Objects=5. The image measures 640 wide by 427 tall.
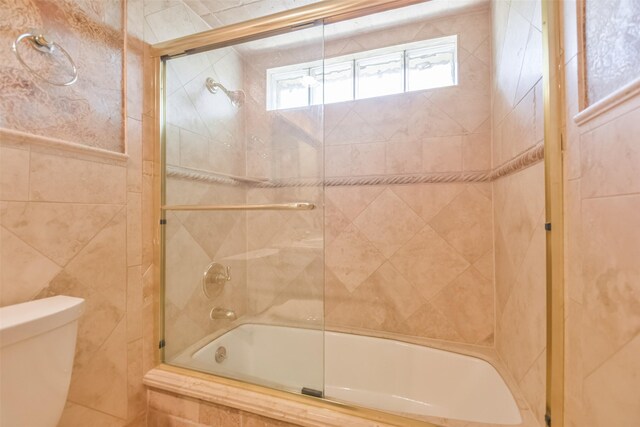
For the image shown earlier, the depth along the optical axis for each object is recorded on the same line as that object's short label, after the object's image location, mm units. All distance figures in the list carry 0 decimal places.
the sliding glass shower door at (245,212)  1182
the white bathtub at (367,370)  1064
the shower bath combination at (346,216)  1184
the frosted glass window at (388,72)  1550
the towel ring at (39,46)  758
